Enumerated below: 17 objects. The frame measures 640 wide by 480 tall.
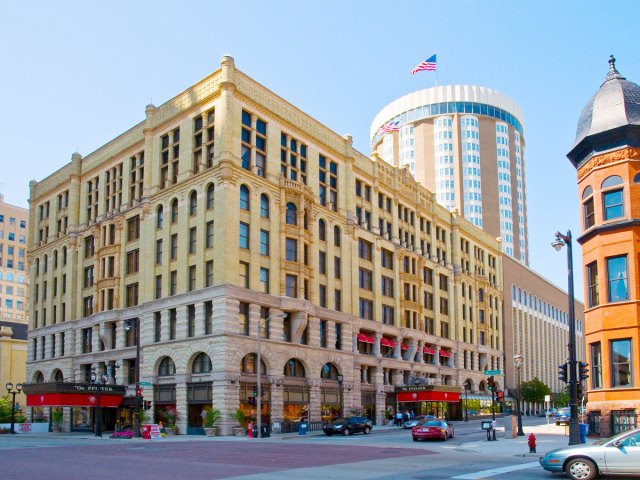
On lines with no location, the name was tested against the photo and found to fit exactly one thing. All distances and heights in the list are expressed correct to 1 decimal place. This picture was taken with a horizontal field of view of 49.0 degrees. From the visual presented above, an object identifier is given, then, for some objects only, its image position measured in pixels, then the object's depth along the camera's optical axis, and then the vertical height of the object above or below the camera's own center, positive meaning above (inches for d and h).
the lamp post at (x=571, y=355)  1111.6 -32.6
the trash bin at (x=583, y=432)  1245.7 -172.4
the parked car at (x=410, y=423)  2482.0 -307.1
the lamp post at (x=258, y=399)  1893.7 -164.8
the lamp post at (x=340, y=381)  2592.0 -160.6
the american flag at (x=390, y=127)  3486.0 +1040.9
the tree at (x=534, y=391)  4234.7 -332.6
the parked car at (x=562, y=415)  2372.2 -274.8
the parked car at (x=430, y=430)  1680.6 -224.6
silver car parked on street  726.5 -129.1
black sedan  2034.9 -258.6
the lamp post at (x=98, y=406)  2114.5 -202.4
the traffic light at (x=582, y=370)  1154.9 -58.2
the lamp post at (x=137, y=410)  1977.1 -200.2
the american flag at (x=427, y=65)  3865.7 +1491.8
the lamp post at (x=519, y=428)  1832.6 -240.9
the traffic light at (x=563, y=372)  1178.5 -63.0
